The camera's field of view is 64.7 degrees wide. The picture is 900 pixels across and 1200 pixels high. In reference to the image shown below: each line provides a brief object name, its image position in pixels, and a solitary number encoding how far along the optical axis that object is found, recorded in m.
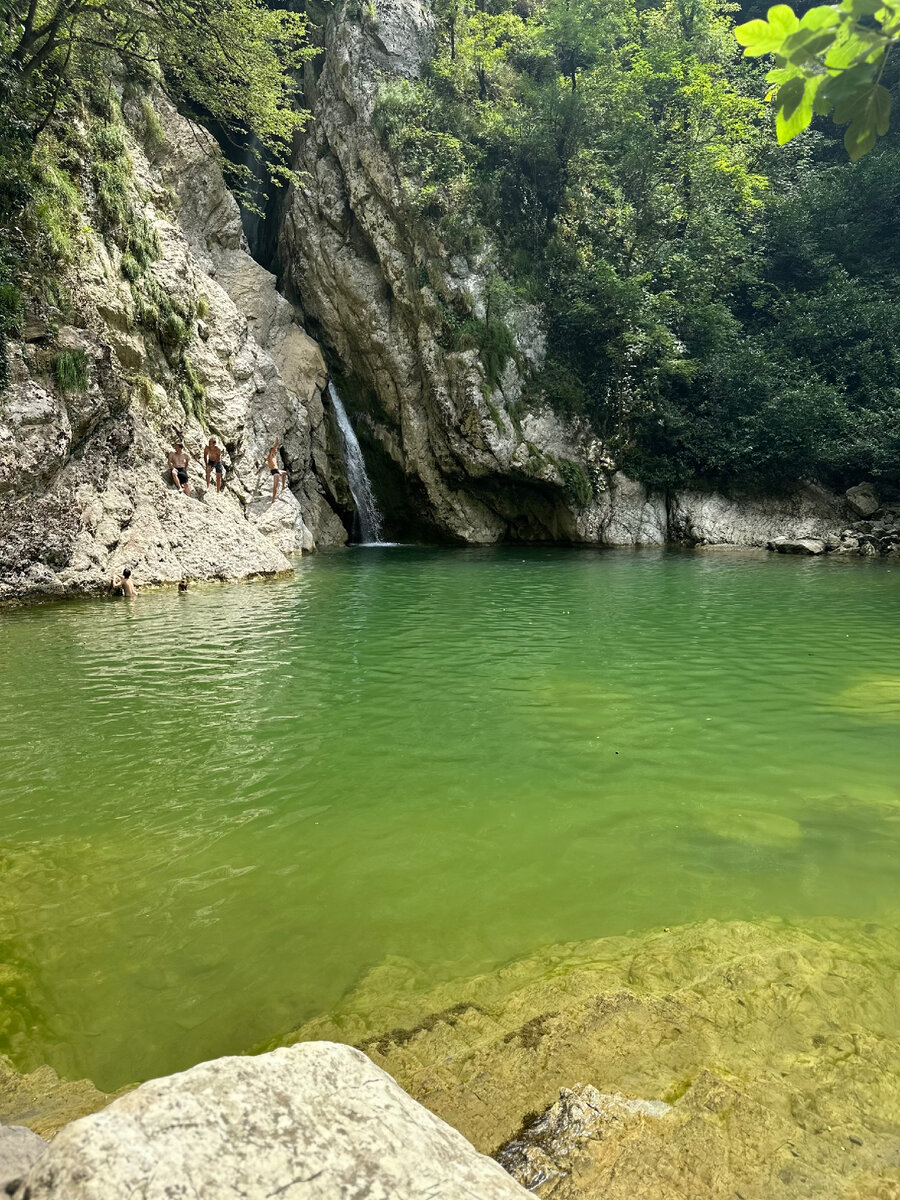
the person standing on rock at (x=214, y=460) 17.47
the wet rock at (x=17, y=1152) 1.36
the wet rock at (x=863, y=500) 24.12
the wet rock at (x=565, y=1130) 2.00
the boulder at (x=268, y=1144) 1.27
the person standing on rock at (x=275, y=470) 20.92
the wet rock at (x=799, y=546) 21.73
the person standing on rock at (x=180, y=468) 15.62
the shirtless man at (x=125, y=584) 13.18
